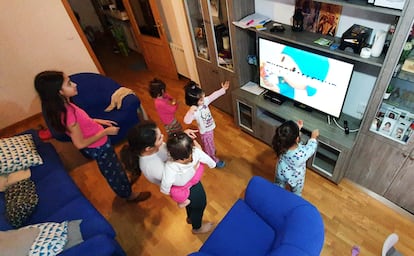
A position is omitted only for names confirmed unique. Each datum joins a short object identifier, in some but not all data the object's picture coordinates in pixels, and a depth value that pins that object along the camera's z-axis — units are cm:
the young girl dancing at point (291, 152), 158
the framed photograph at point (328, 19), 182
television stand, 195
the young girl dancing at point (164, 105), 214
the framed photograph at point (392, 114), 162
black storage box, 165
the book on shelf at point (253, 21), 216
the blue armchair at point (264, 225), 120
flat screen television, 183
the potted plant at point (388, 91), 163
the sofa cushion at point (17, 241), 145
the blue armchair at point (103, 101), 272
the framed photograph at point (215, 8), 245
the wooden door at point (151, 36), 356
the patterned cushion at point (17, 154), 202
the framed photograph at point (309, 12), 191
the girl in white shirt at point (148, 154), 139
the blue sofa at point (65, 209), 152
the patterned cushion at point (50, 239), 149
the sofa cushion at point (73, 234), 160
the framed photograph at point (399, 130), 162
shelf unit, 146
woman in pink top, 154
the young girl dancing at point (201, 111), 198
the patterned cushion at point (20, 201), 177
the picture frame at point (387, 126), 167
